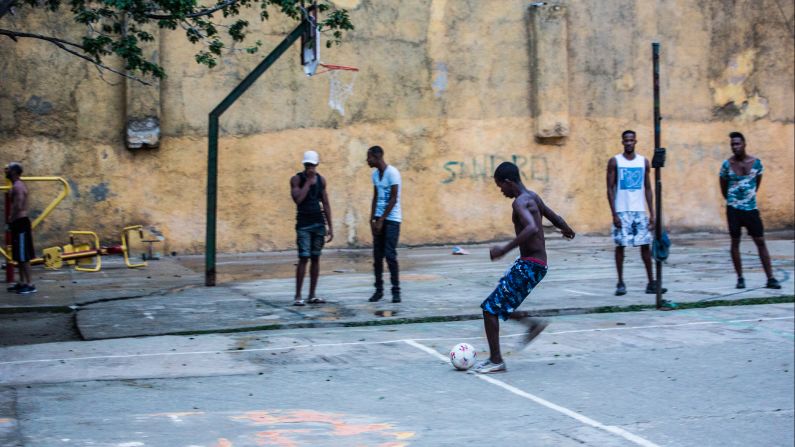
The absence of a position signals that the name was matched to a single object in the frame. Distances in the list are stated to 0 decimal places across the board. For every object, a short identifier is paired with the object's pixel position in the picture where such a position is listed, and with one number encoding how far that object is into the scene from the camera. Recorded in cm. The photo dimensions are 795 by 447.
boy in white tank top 1155
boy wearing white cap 1113
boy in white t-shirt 1116
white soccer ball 755
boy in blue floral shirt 1197
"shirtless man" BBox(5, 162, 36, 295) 1270
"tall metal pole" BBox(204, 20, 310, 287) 1270
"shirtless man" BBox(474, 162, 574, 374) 758
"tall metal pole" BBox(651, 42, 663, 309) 1030
